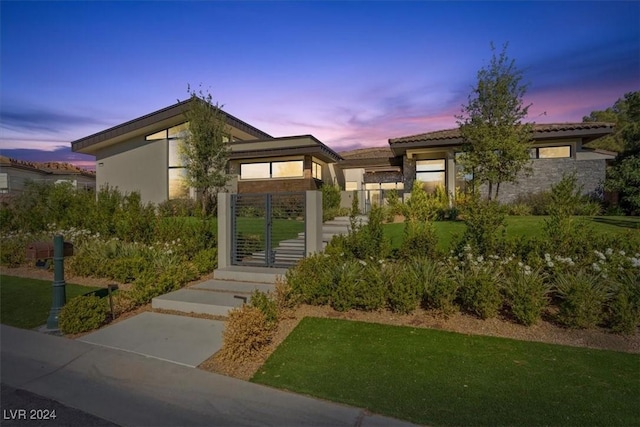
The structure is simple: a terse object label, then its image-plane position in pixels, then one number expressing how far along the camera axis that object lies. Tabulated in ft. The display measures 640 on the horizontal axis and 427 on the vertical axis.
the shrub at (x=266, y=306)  17.13
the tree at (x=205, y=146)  54.54
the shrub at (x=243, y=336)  14.28
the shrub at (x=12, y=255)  33.73
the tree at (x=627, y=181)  43.34
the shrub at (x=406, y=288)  18.44
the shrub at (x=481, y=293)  17.24
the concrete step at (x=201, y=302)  19.99
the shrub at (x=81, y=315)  17.67
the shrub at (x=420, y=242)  23.32
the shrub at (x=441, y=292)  17.87
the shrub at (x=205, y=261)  27.94
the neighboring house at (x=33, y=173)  72.93
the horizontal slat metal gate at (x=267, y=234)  26.94
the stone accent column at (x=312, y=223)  25.66
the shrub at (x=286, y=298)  19.66
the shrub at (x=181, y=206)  62.25
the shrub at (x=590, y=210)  40.07
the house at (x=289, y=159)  53.88
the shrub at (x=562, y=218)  21.36
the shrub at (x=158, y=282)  21.98
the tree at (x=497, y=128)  40.32
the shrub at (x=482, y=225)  21.94
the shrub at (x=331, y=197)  54.43
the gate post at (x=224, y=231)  27.94
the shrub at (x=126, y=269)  26.94
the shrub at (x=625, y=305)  15.29
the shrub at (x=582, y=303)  15.89
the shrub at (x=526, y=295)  16.56
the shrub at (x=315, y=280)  20.31
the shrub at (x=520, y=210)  49.11
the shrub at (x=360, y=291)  19.00
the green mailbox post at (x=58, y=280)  18.62
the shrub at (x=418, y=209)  25.73
